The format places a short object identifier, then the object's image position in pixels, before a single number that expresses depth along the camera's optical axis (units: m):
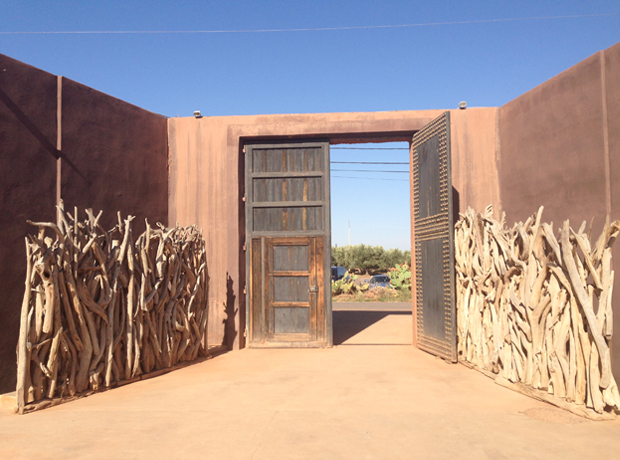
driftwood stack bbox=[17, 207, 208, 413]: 4.83
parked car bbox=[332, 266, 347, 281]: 24.81
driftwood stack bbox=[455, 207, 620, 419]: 4.53
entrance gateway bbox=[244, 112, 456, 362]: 8.52
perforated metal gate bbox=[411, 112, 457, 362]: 7.35
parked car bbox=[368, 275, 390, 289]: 27.95
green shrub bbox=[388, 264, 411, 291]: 20.88
